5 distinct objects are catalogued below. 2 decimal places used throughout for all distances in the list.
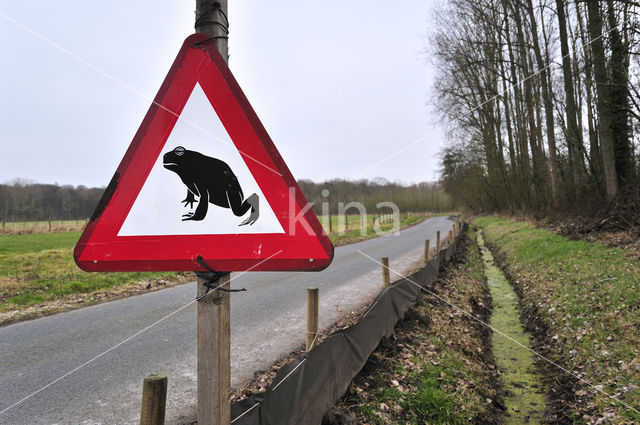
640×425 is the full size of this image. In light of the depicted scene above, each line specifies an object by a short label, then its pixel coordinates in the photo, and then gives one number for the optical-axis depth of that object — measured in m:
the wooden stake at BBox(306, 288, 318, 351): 3.48
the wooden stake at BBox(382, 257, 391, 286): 6.65
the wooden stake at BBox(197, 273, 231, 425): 1.41
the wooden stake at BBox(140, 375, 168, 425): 1.37
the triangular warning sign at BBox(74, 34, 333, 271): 1.43
